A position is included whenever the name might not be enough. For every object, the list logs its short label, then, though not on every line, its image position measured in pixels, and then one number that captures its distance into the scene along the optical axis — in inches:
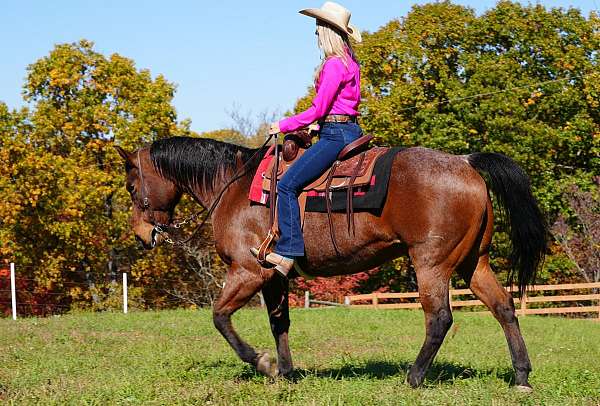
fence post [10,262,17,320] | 791.1
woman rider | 283.7
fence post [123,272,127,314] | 869.2
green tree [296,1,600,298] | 1337.4
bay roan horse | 273.0
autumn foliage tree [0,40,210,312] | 1312.7
